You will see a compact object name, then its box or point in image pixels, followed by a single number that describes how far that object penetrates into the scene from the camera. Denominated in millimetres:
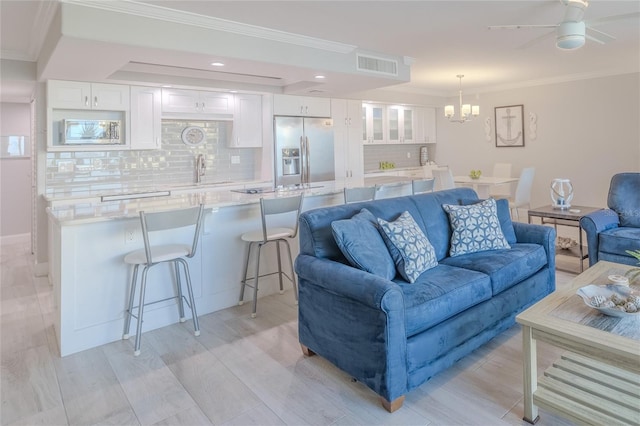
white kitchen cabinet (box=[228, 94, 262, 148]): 5766
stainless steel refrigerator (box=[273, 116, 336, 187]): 5926
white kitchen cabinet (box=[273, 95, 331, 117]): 5883
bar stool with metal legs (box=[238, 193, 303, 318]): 3240
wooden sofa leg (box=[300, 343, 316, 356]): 2578
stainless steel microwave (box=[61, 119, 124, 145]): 4605
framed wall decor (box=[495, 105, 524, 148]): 7305
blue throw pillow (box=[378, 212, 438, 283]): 2498
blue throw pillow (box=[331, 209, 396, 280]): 2332
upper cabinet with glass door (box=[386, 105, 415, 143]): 7711
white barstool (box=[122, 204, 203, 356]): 2658
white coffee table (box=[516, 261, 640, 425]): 1710
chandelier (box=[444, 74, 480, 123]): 5980
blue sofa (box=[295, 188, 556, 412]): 1994
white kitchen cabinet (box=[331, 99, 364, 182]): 6570
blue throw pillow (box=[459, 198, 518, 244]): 3398
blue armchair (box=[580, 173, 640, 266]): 3740
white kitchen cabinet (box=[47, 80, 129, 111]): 4389
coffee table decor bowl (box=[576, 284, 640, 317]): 1889
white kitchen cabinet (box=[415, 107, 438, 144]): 8305
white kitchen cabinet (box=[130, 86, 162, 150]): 4895
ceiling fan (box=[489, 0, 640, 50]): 2879
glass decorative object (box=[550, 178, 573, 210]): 4621
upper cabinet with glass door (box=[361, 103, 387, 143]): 7238
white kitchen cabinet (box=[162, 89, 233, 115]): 5145
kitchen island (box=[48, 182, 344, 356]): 2736
